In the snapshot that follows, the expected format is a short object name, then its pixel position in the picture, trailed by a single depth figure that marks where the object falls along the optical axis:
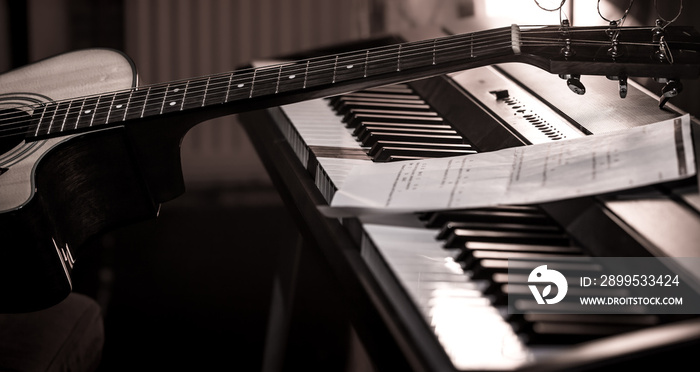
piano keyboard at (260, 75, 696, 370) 1.14
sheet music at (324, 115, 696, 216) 1.21
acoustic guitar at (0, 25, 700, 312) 1.35
